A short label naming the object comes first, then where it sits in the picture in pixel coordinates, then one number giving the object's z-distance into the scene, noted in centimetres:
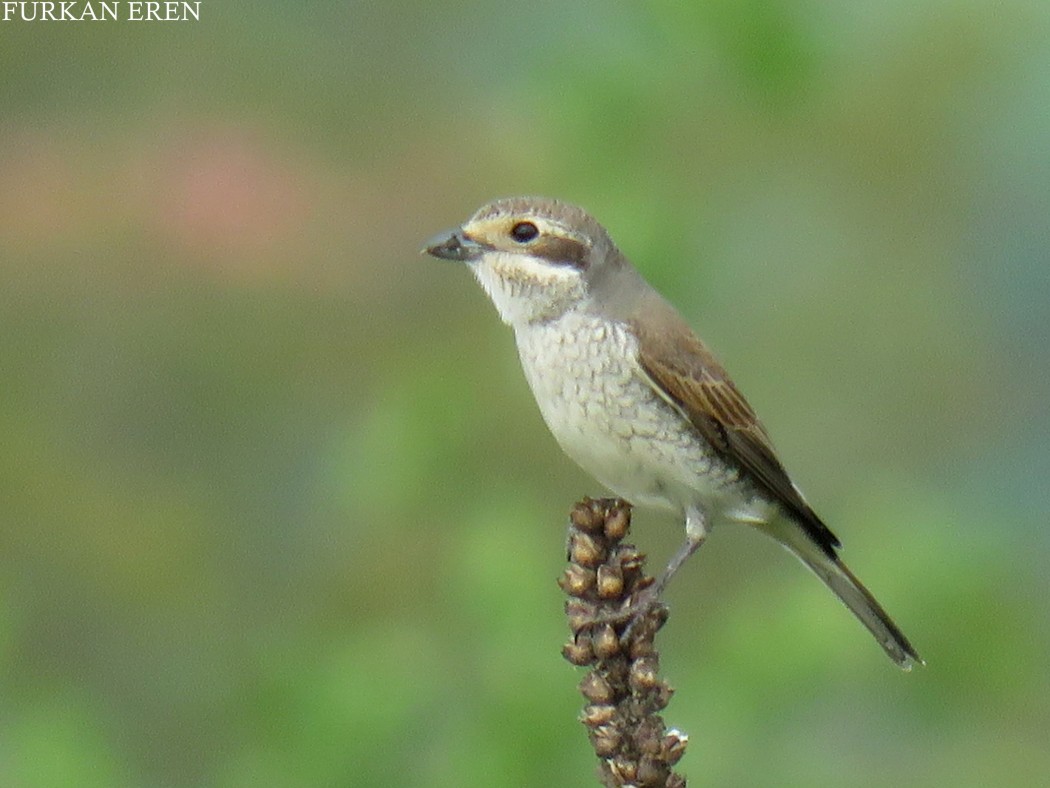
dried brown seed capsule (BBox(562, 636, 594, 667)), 664
